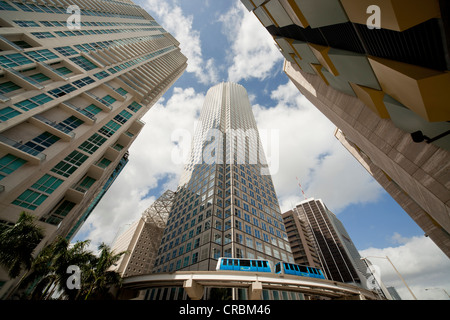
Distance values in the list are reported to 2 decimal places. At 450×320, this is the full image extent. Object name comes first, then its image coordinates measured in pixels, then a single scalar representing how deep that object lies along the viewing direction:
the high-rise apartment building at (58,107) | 17.38
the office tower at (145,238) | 62.82
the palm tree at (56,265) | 14.55
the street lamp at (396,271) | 30.06
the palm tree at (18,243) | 11.54
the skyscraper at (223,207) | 32.34
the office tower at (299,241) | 70.94
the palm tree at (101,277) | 17.99
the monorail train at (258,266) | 21.22
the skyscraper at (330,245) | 96.10
